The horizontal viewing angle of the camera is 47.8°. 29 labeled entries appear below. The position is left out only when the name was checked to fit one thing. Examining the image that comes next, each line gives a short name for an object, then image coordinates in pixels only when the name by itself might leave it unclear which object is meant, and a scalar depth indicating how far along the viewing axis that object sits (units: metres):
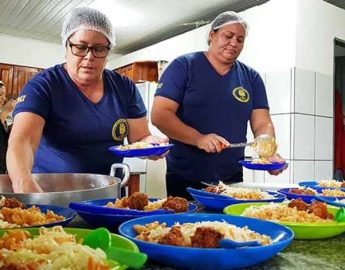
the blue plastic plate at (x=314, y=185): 1.64
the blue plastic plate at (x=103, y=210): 0.91
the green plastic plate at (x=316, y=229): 0.88
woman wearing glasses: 1.54
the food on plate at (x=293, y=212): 0.96
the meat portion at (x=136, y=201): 1.01
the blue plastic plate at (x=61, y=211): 0.87
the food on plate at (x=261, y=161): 1.83
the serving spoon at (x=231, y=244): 0.65
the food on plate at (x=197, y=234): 0.69
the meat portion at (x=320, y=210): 0.99
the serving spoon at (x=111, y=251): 0.57
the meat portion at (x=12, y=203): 0.94
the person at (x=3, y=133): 3.29
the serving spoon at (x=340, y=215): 0.94
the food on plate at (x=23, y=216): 0.86
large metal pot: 1.11
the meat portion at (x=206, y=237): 0.69
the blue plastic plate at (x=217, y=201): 1.18
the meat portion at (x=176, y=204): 1.01
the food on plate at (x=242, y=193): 1.26
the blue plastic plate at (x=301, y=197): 1.33
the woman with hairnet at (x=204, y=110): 1.94
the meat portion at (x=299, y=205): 1.02
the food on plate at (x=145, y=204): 1.01
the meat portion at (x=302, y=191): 1.42
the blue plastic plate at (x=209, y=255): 0.63
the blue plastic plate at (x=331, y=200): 1.19
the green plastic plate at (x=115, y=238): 0.63
